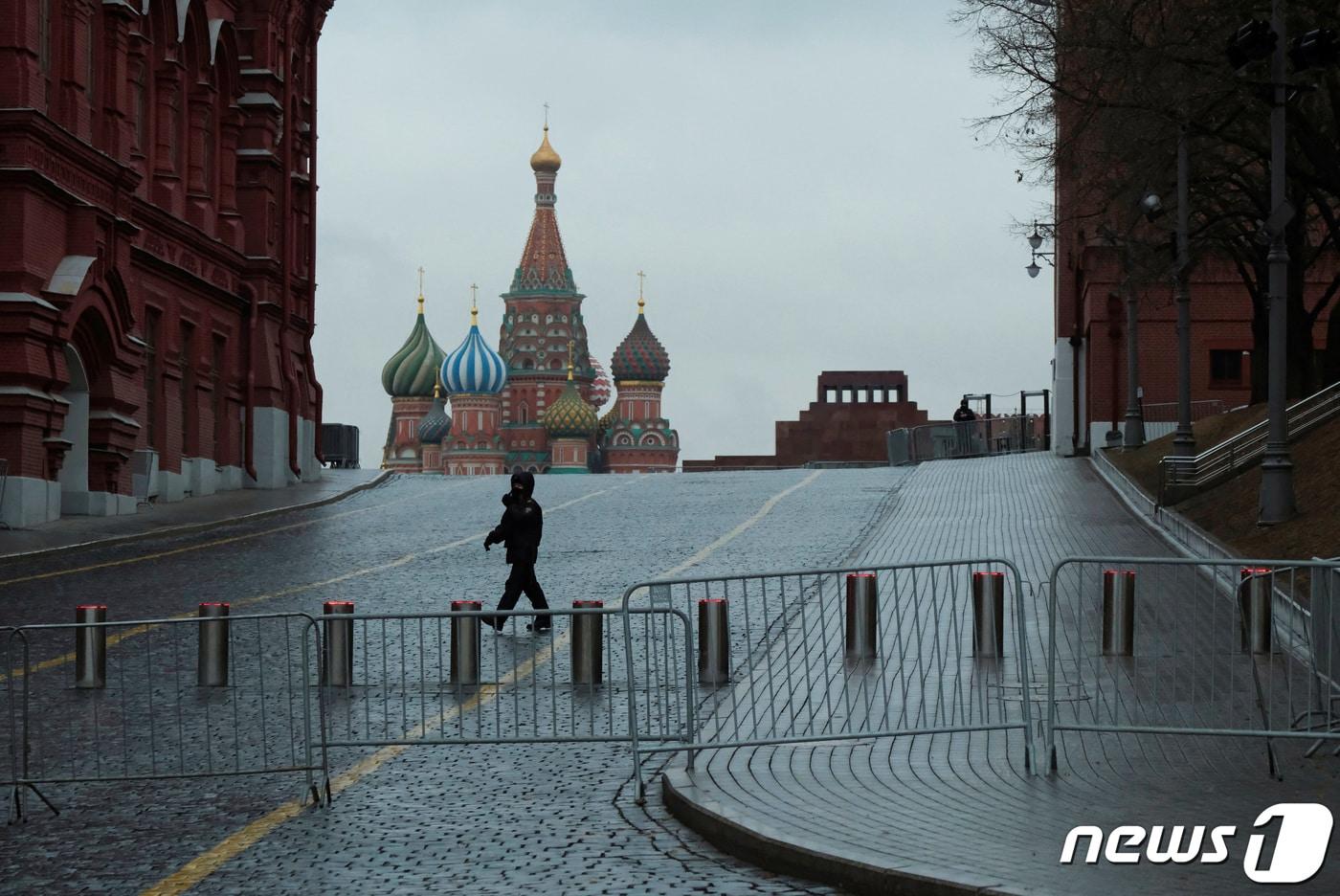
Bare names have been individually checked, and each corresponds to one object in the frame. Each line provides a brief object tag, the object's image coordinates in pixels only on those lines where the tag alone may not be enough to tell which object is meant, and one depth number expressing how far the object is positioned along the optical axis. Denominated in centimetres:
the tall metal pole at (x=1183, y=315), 3269
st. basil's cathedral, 17038
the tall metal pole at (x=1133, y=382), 4528
